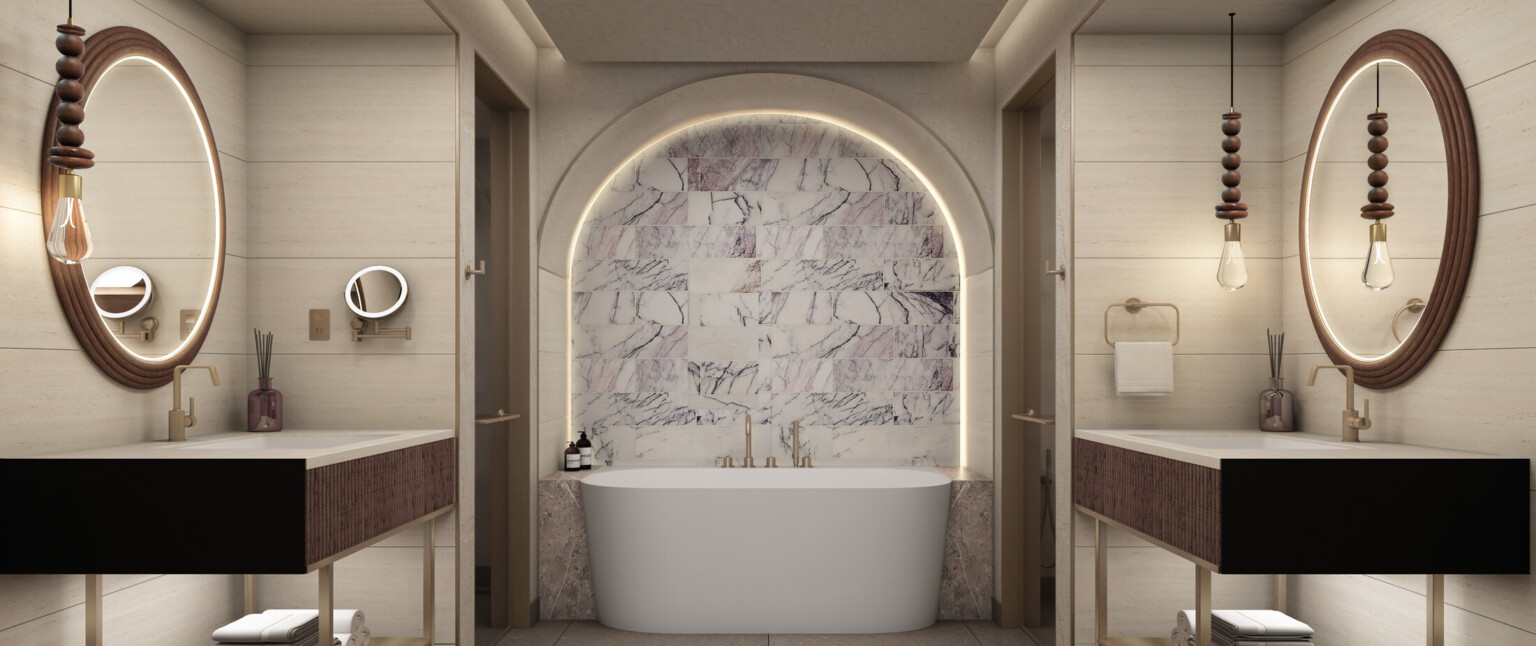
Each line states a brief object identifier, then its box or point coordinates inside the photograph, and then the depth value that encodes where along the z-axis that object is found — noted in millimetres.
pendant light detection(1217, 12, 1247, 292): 2709
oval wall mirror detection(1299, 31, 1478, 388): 2117
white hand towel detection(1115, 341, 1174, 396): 2857
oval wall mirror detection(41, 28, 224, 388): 2172
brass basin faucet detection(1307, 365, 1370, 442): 2381
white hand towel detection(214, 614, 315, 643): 2338
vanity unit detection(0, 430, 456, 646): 1842
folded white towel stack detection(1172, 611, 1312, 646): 2418
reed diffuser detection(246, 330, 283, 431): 2719
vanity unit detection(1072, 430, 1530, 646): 1877
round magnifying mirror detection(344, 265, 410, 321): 2889
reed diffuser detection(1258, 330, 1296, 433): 2789
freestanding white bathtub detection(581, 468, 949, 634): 3566
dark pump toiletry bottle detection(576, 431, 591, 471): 4090
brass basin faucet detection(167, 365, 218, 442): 2357
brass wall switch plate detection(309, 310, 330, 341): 2887
